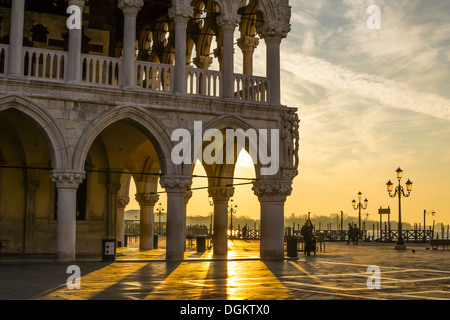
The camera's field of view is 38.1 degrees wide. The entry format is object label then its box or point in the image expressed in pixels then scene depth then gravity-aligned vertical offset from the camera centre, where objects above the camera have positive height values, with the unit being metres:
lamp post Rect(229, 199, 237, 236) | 51.44 +1.39
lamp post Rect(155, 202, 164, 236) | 67.43 +1.56
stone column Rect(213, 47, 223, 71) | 25.09 +6.63
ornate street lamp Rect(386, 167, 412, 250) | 33.31 +1.81
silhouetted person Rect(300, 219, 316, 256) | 25.30 -0.44
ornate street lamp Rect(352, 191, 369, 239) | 45.51 +1.59
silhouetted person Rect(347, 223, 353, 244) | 40.44 -0.43
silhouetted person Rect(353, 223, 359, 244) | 40.28 -0.54
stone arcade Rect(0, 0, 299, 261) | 19.00 +3.46
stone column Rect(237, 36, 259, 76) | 24.39 +6.62
